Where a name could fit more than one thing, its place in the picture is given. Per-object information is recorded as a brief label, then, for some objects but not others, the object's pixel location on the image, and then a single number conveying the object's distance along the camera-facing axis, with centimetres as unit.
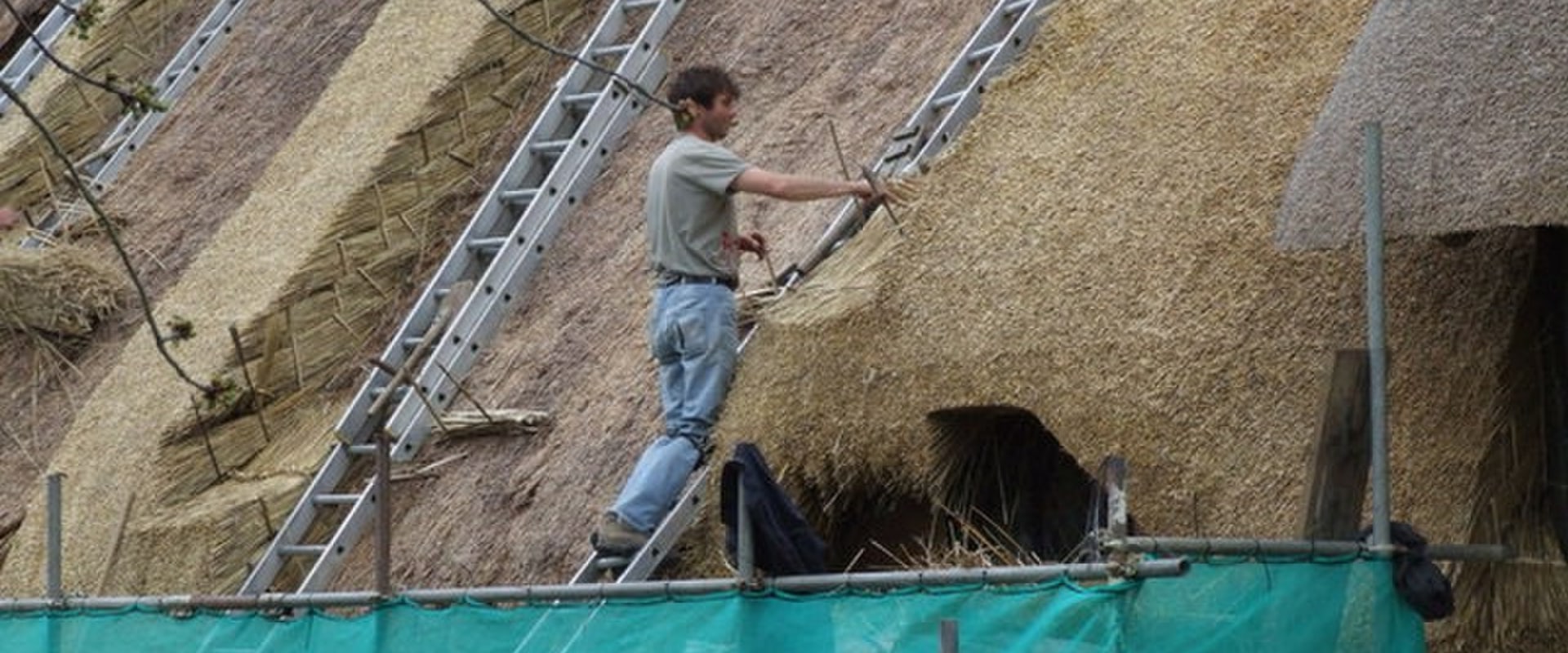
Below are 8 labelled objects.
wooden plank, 1666
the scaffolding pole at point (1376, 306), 1639
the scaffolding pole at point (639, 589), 1518
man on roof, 1970
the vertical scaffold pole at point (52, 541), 2054
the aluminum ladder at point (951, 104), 2109
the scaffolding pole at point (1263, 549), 1520
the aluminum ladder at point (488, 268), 2293
